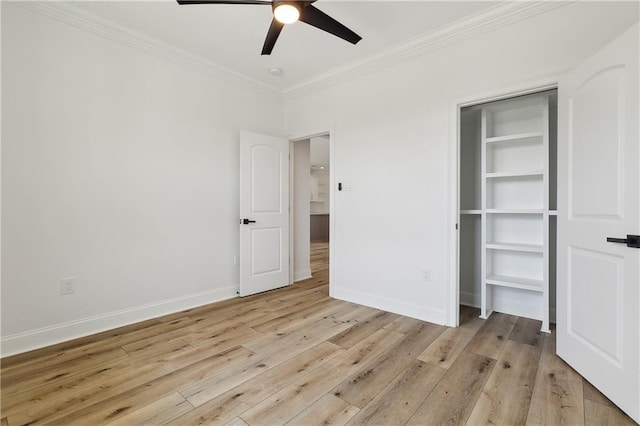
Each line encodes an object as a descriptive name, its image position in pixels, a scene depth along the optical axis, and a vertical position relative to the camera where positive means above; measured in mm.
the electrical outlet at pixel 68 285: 2439 -615
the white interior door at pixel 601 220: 1552 -44
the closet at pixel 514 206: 2859 +70
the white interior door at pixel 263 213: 3631 -6
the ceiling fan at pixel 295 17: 1812 +1301
